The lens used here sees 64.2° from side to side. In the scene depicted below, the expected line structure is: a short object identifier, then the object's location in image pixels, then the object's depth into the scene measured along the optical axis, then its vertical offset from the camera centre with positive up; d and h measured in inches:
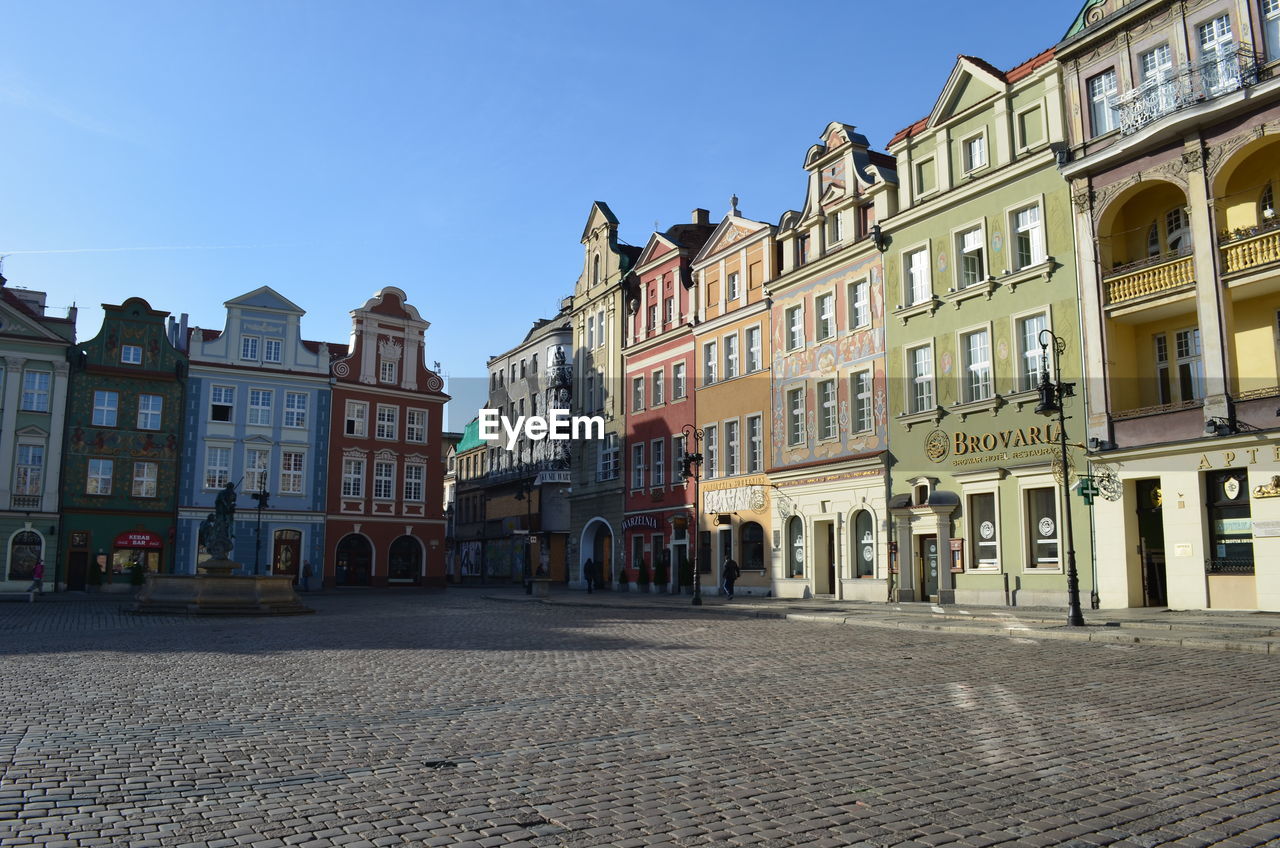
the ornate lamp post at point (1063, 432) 786.8 +99.4
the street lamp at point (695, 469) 1311.9 +121.9
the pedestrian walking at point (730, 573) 1471.5 -24.2
